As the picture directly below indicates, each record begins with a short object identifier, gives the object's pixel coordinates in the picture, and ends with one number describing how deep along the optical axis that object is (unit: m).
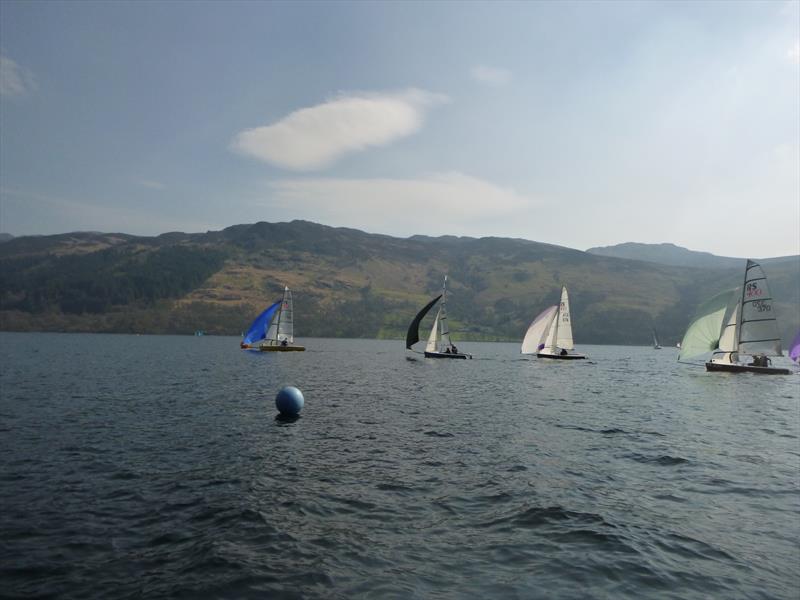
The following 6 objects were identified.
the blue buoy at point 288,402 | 34.56
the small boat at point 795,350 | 101.81
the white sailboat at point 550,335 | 107.12
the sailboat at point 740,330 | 76.00
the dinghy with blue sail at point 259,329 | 115.06
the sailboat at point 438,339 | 101.15
